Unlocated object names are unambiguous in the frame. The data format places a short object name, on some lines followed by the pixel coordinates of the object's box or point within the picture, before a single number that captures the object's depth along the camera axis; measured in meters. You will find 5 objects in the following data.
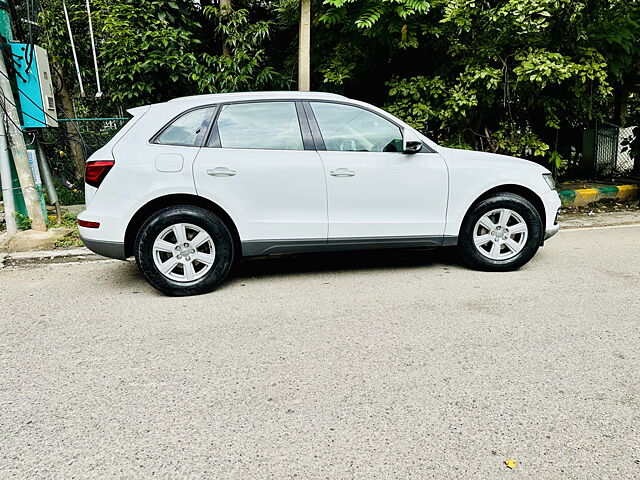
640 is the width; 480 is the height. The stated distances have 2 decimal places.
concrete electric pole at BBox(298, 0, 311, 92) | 6.51
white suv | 4.27
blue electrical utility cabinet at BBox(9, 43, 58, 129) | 6.23
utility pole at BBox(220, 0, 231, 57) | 7.79
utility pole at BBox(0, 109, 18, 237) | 6.10
